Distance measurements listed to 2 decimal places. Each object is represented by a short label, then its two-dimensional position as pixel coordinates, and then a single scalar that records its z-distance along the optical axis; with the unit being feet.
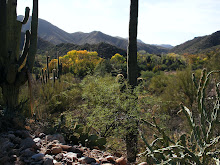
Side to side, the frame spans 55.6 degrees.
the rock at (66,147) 9.48
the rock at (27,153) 7.99
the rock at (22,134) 9.77
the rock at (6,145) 7.82
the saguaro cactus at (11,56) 12.38
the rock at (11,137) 9.09
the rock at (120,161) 9.12
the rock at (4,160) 6.79
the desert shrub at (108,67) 57.69
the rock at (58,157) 8.38
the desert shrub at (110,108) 14.43
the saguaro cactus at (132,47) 17.74
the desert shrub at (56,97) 27.17
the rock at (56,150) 8.80
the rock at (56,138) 10.38
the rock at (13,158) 7.35
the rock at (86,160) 8.46
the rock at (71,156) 8.55
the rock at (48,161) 7.40
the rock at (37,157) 7.71
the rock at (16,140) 9.00
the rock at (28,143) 8.68
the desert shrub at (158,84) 50.00
